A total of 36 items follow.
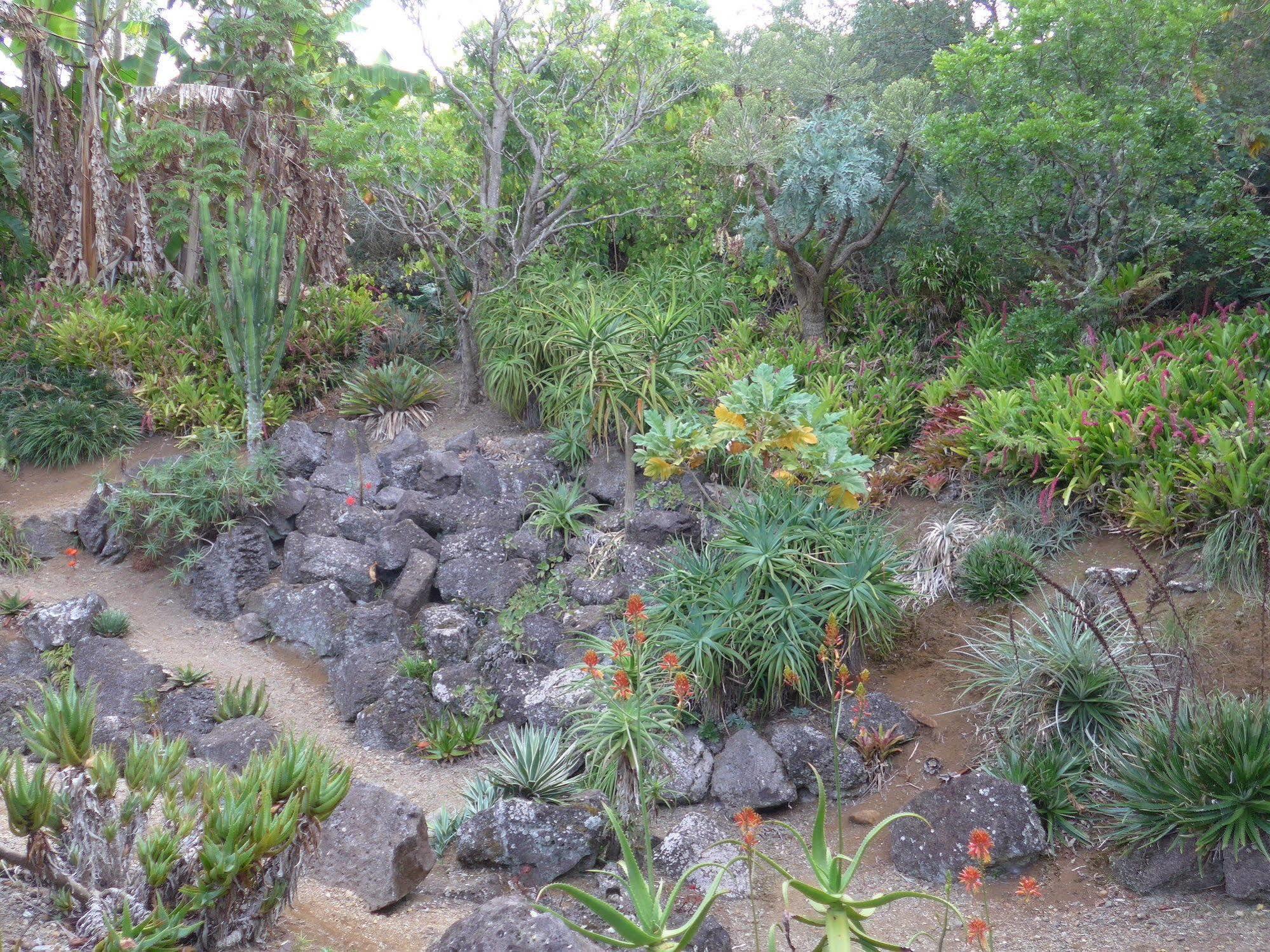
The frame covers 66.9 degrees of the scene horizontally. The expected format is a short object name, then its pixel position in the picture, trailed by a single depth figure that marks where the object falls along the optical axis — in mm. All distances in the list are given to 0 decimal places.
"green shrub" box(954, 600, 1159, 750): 5441
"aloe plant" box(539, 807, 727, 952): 2854
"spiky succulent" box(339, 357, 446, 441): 11102
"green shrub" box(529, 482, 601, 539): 8523
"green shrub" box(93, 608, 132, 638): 8148
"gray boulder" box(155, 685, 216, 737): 7102
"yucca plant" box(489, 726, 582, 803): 5613
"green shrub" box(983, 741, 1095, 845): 5078
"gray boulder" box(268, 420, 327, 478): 10102
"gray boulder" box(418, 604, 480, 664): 7609
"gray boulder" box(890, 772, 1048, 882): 4898
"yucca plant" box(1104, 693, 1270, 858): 4297
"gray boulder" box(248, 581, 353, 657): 8227
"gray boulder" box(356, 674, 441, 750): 7051
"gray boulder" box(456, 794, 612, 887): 5125
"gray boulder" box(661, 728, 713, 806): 5883
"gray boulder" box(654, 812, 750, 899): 5090
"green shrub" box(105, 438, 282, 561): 9055
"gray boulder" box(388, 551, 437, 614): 8320
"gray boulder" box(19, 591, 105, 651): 8039
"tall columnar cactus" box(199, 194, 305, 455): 9914
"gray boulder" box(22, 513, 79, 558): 9680
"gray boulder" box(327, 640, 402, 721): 7430
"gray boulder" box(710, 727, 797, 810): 5785
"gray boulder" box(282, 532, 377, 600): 8594
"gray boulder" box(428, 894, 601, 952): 3379
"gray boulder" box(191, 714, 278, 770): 6598
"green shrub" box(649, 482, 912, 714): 6242
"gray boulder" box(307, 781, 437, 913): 4738
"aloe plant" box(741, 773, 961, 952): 2943
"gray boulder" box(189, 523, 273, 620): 8883
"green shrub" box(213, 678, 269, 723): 7160
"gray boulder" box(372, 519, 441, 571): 8727
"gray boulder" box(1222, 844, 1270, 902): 4223
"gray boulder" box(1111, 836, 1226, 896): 4441
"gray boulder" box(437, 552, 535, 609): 8047
